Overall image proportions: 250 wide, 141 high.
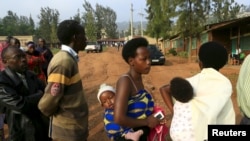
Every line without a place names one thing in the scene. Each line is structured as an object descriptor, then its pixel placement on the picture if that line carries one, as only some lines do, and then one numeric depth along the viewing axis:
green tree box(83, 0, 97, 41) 66.55
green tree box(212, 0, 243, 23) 40.67
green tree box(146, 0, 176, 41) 33.20
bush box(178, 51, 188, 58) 31.20
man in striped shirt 2.52
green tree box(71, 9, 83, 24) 92.06
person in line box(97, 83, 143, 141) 2.34
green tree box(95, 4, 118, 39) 111.38
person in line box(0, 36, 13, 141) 4.38
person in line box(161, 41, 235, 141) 2.08
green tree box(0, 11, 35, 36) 97.59
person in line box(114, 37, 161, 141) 2.22
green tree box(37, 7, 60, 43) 87.25
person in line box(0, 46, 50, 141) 2.99
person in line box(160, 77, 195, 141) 2.14
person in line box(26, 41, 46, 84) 6.07
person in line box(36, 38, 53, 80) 7.25
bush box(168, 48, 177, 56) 36.02
